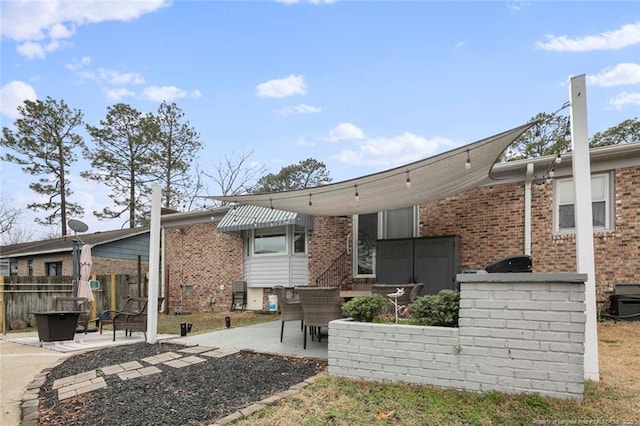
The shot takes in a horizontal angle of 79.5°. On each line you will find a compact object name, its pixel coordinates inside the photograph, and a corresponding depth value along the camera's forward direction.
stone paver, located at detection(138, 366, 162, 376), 4.80
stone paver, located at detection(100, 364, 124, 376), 4.91
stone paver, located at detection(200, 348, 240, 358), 5.54
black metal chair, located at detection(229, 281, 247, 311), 12.06
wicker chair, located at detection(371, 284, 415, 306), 6.11
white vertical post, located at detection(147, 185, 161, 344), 6.86
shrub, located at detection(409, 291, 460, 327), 3.73
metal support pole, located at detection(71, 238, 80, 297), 8.76
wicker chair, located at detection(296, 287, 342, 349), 5.40
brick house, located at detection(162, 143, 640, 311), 7.22
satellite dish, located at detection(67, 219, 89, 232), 8.69
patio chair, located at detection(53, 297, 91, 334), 8.34
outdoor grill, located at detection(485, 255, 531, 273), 4.13
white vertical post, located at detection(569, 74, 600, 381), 3.63
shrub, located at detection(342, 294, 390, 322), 4.36
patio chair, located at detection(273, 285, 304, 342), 6.01
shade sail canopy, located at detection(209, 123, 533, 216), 5.42
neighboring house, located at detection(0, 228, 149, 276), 16.67
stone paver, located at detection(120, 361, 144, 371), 5.08
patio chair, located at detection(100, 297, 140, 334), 8.57
